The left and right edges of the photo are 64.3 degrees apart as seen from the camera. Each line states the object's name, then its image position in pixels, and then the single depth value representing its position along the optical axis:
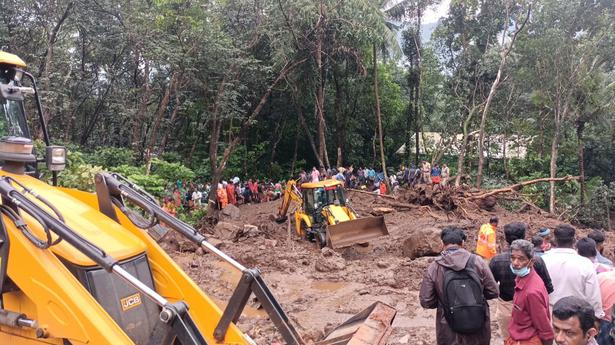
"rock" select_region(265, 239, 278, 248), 13.43
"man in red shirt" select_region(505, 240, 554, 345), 3.92
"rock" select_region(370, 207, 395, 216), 17.50
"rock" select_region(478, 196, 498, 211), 17.33
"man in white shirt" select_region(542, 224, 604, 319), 4.23
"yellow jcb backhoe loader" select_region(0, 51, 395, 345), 2.88
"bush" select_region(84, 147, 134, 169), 16.98
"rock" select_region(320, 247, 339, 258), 12.16
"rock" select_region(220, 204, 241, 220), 19.06
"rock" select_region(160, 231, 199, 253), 12.43
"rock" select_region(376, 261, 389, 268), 11.37
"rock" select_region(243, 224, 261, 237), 14.35
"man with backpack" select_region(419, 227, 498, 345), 4.02
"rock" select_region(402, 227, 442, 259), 11.96
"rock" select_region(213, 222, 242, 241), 14.06
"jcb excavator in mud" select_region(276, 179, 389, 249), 12.84
